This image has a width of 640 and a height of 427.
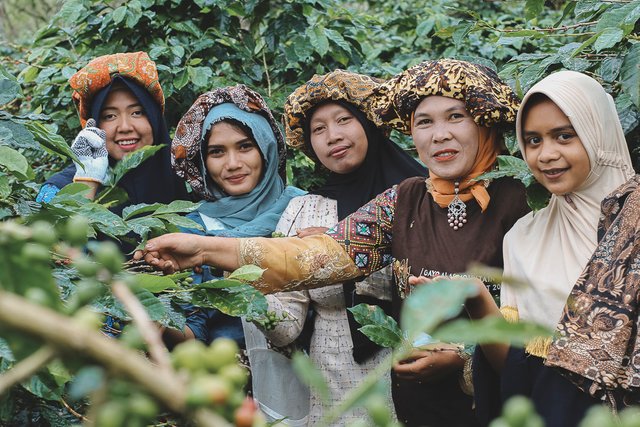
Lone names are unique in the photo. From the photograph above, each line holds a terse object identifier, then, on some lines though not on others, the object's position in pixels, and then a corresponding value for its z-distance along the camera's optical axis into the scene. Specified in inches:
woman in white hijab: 75.3
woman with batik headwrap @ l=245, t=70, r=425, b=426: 110.1
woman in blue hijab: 124.8
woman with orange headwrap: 128.8
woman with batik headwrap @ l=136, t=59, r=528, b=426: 91.7
